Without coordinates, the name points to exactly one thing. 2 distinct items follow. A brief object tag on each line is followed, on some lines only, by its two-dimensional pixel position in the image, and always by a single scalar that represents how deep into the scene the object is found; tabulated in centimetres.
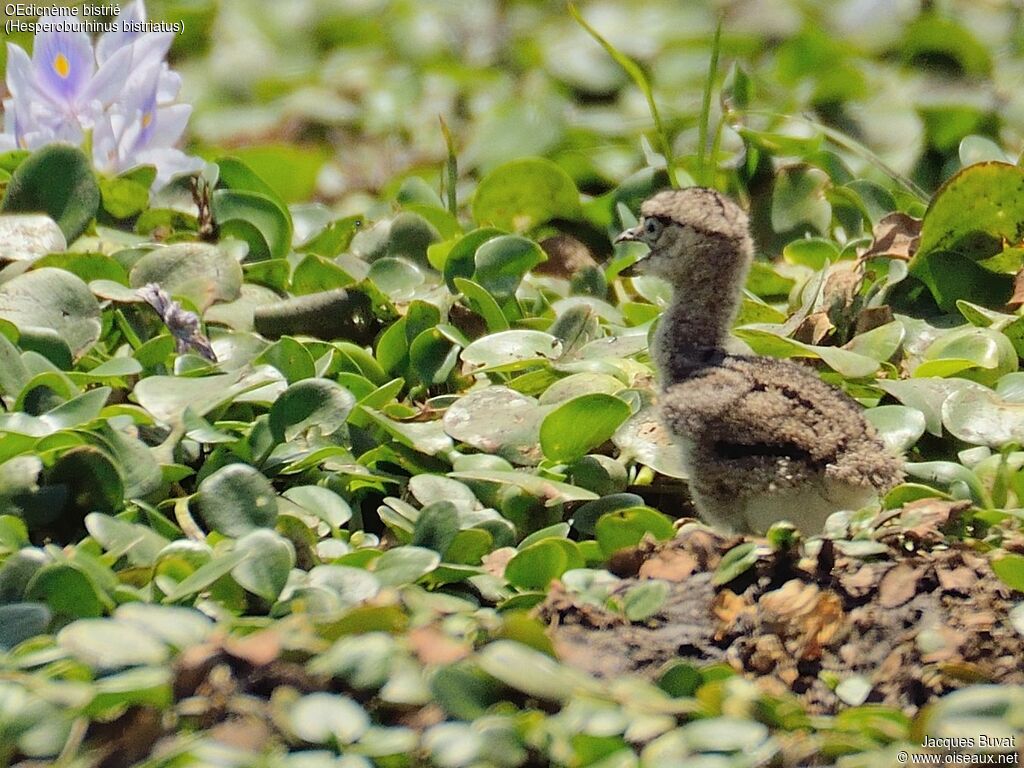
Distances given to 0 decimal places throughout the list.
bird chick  695
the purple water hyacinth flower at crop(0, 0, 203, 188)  936
